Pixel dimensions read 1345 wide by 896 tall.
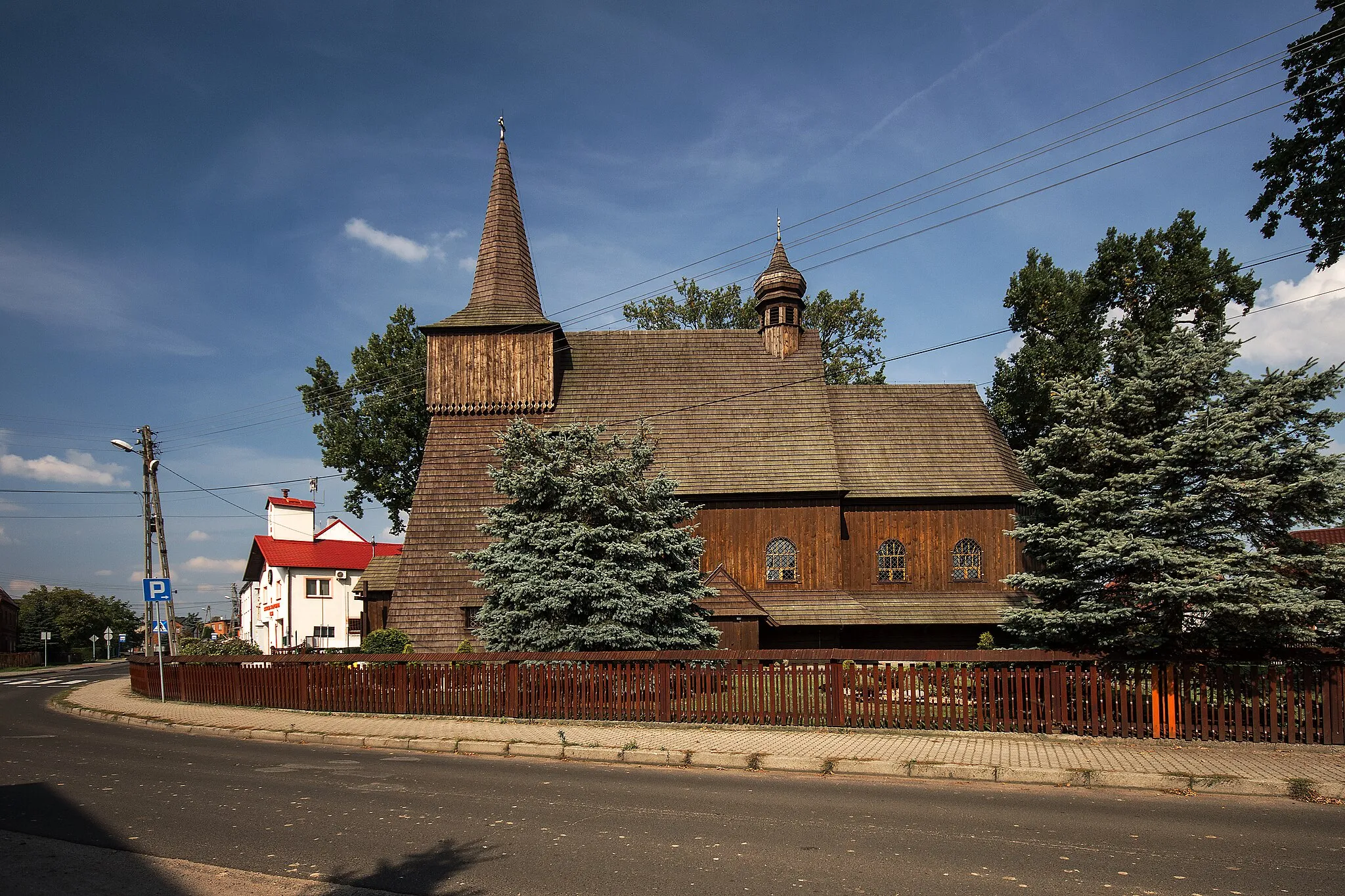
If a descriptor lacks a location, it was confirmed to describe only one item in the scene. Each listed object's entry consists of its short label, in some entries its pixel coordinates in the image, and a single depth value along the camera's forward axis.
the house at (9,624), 80.38
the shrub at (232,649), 25.84
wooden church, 23.95
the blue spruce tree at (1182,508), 11.38
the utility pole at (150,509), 26.50
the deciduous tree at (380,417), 36.56
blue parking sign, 19.59
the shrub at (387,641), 23.58
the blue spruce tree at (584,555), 15.56
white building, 50.34
